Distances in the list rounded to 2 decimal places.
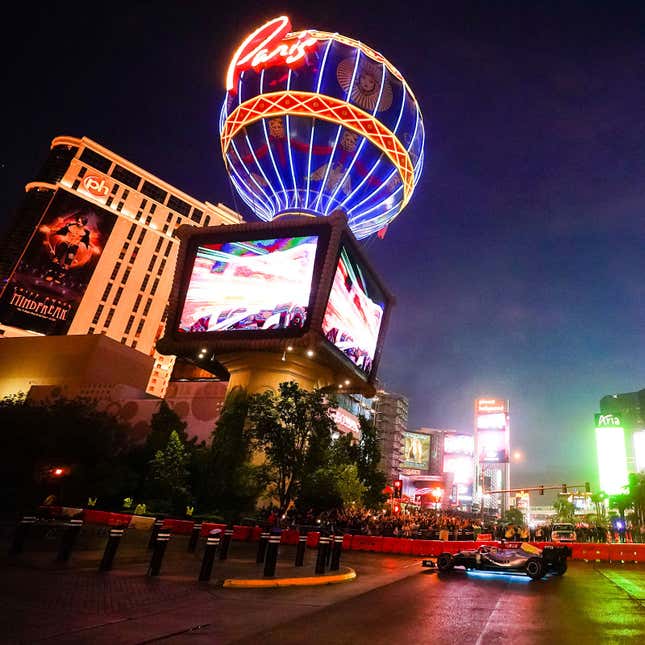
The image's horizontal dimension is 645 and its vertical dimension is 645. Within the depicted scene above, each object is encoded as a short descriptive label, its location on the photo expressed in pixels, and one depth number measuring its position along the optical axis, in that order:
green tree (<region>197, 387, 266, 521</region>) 29.61
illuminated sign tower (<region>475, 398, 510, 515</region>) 95.44
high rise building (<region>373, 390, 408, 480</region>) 124.06
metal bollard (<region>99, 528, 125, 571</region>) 11.01
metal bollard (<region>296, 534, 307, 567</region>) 13.41
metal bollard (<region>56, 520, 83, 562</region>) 11.80
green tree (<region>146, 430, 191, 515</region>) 29.21
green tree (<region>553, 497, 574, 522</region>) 112.50
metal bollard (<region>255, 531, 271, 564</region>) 13.86
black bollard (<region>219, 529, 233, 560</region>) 14.42
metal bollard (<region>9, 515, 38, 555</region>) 12.15
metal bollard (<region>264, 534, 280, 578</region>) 11.01
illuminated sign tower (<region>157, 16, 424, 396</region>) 31.05
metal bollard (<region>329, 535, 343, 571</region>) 13.29
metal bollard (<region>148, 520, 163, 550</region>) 12.47
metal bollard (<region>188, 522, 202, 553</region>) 15.38
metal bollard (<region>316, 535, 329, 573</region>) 12.25
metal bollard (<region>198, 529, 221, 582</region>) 10.56
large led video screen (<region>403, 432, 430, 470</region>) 130.12
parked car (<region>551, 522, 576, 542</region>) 34.17
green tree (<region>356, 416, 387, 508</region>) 32.56
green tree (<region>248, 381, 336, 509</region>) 21.11
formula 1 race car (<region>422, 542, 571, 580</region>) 14.38
